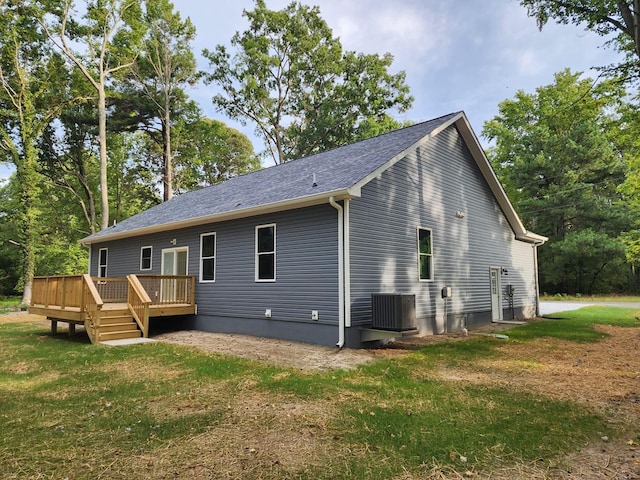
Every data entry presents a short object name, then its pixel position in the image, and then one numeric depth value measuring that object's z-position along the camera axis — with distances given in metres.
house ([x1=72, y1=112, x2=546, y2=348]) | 8.27
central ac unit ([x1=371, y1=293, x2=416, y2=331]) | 7.74
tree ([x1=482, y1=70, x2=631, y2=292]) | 28.05
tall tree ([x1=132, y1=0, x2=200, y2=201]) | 25.47
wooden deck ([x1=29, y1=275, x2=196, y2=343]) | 9.27
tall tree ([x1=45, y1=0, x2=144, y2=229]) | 21.62
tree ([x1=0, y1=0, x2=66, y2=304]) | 20.20
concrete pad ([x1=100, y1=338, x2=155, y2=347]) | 8.76
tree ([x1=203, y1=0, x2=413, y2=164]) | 27.75
